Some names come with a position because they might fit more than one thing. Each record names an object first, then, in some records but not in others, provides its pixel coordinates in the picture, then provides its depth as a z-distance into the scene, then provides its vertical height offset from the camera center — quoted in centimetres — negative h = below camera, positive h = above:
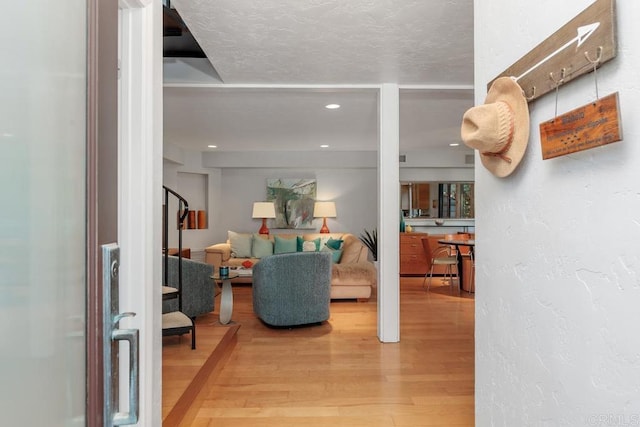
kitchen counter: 760 -21
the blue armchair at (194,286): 398 -77
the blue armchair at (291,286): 385 -74
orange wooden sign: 76 +19
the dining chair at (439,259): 583 -72
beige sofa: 525 -76
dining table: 564 -56
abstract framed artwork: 748 +28
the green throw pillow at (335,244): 628 -49
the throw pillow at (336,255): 603 -65
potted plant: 728 -49
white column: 350 -1
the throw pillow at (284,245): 673 -54
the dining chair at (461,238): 618 -40
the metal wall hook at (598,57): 81 +34
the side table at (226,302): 385 -90
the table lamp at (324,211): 725 +8
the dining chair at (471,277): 582 -98
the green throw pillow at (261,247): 671 -57
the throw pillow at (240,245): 675 -54
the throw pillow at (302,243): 670 -50
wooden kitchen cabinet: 719 -77
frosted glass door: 57 +1
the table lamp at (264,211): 721 +8
